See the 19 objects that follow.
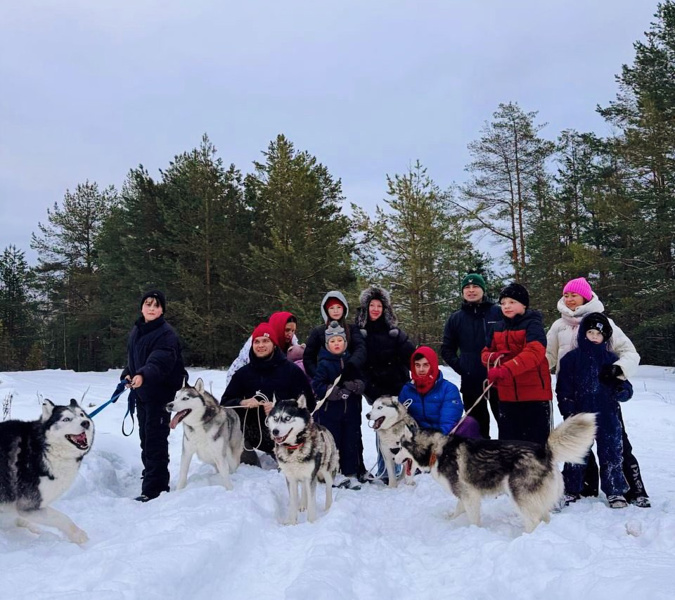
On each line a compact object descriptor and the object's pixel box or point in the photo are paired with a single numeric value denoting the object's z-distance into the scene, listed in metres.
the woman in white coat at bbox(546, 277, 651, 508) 4.35
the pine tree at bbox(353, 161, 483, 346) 15.56
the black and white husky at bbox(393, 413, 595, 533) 3.54
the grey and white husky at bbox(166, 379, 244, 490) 4.71
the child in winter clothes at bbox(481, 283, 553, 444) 4.55
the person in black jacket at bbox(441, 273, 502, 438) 5.41
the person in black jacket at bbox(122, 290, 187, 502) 4.80
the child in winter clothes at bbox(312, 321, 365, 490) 5.59
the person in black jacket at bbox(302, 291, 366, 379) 5.80
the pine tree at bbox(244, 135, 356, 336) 18.19
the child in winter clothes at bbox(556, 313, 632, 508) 4.29
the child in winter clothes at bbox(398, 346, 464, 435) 5.34
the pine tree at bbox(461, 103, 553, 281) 20.52
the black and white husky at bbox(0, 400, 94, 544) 3.44
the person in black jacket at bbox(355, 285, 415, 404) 5.98
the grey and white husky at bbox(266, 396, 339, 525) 4.12
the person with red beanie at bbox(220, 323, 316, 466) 5.66
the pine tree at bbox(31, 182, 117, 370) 31.98
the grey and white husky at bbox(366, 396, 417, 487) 5.23
